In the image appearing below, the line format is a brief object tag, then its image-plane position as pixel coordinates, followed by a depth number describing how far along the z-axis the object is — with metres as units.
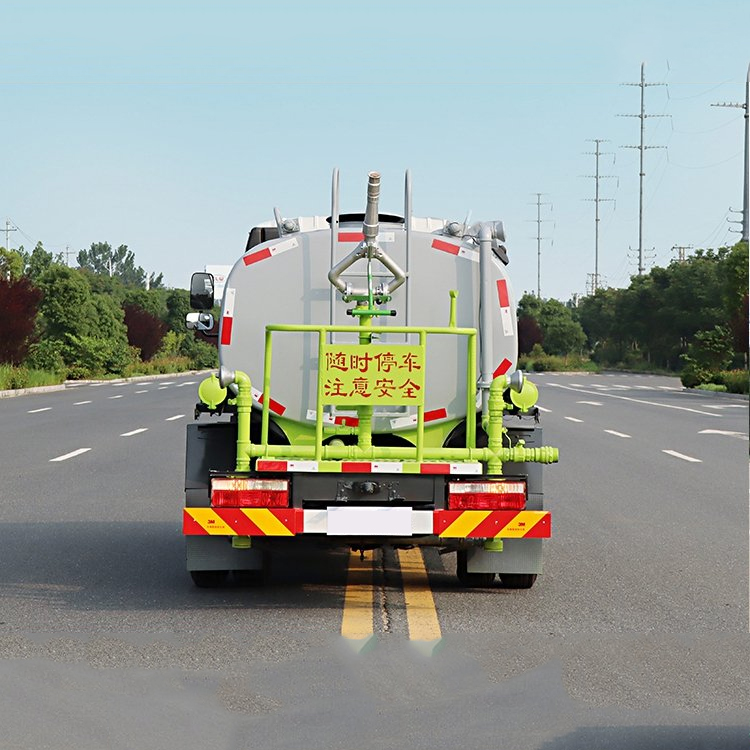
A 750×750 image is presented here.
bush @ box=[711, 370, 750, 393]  50.94
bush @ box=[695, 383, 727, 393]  53.71
